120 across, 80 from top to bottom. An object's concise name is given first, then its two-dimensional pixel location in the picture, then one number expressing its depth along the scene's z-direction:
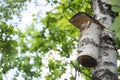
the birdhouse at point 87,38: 2.56
